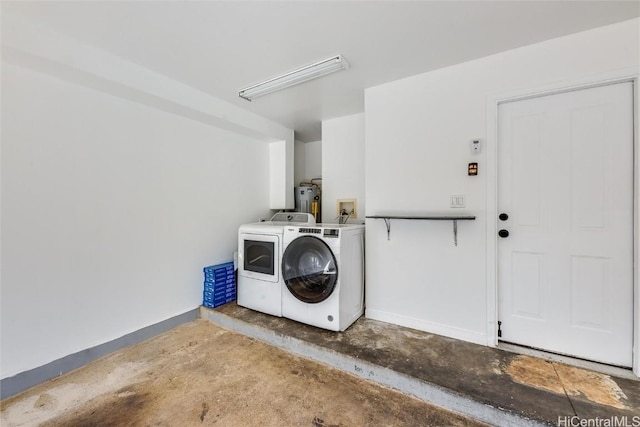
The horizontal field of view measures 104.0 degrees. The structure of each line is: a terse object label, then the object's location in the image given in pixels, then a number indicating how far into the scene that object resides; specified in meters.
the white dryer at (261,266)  2.70
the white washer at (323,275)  2.32
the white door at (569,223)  1.82
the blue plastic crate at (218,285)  2.95
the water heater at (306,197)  4.03
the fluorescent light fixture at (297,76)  2.16
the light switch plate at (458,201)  2.25
